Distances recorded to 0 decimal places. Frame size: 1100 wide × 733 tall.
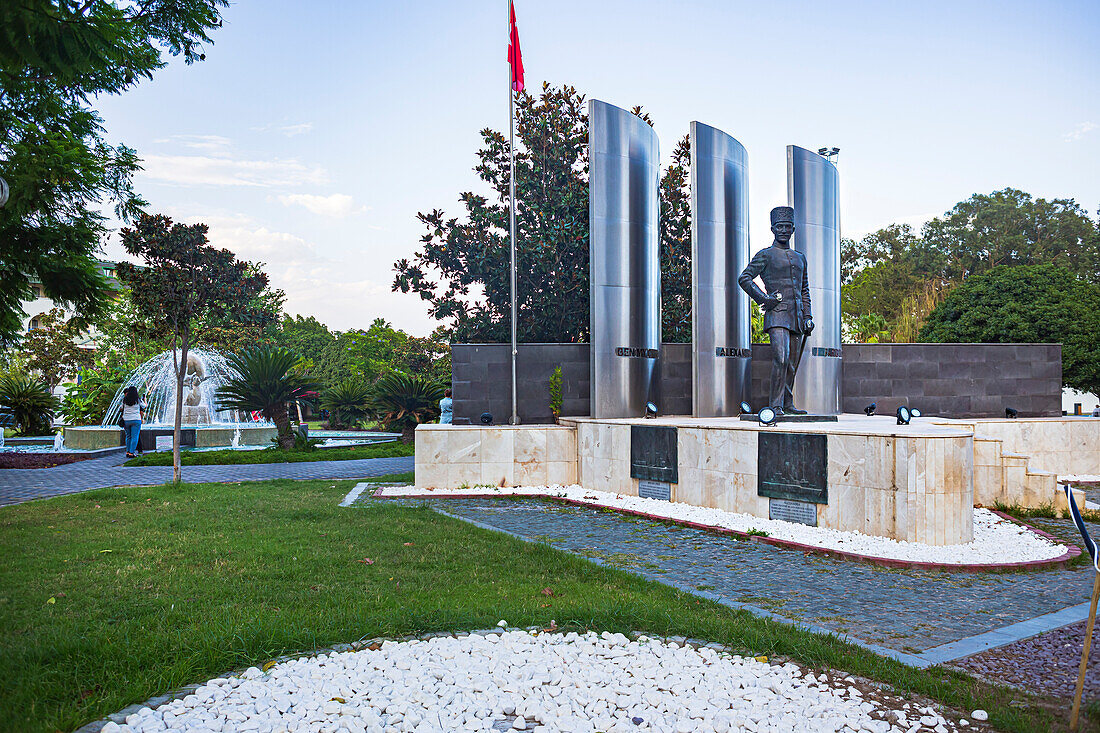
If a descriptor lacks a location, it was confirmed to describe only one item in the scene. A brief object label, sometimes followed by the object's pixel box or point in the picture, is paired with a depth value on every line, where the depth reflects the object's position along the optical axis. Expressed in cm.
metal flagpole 1405
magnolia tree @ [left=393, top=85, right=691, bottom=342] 1975
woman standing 1941
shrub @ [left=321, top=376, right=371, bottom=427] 2525
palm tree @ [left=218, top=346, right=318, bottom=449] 1894
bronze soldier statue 1137
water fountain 2200
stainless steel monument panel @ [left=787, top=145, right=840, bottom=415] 1527
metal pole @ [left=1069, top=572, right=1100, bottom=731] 322
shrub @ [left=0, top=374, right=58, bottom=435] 2531
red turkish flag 1460
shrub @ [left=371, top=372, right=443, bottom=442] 2102
